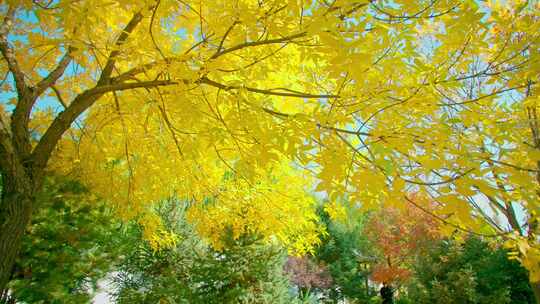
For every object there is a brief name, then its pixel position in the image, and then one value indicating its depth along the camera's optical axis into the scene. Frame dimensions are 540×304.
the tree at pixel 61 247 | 5.52
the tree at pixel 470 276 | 9.82
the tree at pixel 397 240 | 13.70
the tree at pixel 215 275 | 8.56
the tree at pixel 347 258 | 17.73
